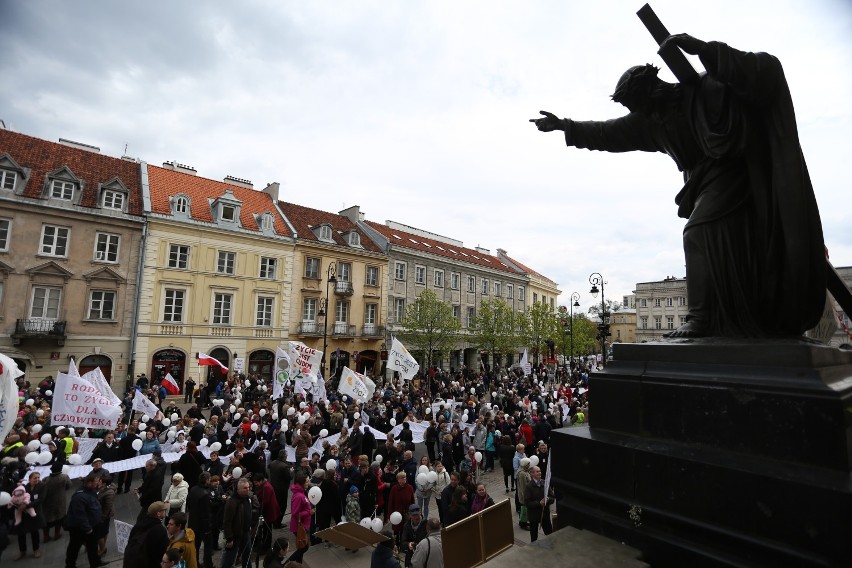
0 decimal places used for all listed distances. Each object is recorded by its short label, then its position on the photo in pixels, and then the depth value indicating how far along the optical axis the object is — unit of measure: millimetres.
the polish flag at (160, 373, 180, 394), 17670
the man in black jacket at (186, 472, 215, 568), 7375
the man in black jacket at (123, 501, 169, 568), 5684
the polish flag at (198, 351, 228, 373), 19781
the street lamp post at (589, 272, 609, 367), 23334
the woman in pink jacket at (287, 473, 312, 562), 7590
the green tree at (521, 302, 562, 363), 44031
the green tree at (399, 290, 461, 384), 35656
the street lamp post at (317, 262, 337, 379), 31177
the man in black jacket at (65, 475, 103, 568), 6836
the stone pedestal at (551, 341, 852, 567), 1960
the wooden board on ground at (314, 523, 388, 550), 6027
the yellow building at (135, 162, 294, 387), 26203
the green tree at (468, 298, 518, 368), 41688
